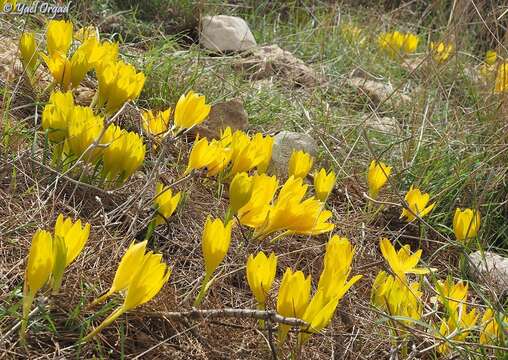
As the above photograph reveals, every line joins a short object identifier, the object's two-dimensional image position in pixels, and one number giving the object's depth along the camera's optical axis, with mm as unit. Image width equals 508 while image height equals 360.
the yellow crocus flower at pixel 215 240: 1142
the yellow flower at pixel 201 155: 1479
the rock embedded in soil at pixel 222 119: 2084
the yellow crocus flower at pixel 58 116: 1402
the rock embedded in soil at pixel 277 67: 3098
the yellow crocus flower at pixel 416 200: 1827
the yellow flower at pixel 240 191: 1293
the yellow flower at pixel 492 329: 1188
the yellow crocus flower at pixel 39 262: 940
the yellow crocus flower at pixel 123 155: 1395
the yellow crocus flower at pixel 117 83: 1592
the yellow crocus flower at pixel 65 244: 976
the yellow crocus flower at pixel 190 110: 1610
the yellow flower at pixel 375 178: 1863
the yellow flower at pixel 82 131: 1381
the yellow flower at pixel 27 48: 1676
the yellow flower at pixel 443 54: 2907
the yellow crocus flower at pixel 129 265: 993
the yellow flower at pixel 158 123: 1790
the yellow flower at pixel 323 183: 1682
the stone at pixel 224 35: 3402
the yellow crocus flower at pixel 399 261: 1449
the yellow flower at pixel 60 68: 1640
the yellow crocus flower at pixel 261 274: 1121
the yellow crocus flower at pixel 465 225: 1755
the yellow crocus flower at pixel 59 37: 1709
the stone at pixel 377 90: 3093
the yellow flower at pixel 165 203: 1393
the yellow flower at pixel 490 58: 3523
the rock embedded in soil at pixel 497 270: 1690
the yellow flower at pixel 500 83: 2609
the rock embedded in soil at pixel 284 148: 2020
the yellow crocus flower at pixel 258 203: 1368
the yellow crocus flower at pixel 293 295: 1054
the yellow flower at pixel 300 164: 1714
